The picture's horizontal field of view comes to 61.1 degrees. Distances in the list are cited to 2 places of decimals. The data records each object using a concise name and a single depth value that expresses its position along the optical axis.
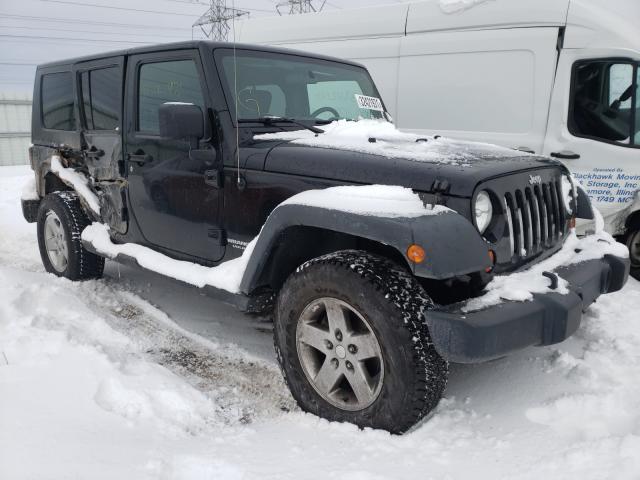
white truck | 4.86
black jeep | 2.25
